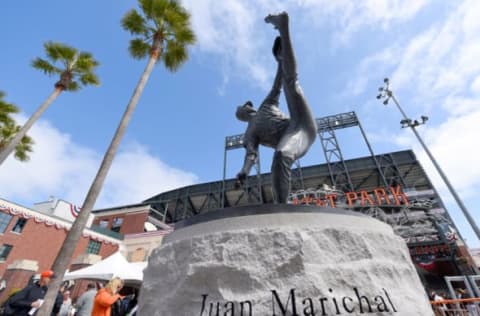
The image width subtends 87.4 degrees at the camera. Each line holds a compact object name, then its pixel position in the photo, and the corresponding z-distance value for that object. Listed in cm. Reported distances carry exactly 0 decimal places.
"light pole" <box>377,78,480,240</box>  959
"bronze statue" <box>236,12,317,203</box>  279
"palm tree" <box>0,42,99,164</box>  1115
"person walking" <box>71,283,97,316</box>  468
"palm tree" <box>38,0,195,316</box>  811
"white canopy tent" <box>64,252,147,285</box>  805
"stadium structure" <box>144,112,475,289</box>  1480
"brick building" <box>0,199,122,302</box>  1412
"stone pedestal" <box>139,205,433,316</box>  172
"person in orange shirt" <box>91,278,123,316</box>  331
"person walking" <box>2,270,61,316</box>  343
